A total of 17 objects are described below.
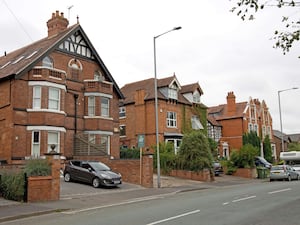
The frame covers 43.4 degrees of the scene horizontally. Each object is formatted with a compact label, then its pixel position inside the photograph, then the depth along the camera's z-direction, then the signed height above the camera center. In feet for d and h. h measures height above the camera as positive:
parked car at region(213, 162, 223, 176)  115.41 -3.34
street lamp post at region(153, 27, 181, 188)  73.86 -1.26
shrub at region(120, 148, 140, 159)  116.06 +1.66
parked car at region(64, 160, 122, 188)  70.76 -2.81
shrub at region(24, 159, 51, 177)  56.46 -1.19
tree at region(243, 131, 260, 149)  186.74 +8.96
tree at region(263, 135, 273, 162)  195.31 +4.44
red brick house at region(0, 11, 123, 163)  85.35 +15.06
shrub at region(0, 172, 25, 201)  53.67 -3.65
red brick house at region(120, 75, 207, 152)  138.31 +17.32
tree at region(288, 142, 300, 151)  216.15 +5.52
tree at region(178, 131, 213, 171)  99.60 +1.18
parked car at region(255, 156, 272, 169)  151.67 -2.26
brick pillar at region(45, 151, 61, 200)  55.88 -2.00
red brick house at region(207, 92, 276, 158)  189.37 +17.81
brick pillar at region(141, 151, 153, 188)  77.05 -2.18
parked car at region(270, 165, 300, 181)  109.60 -4.82
